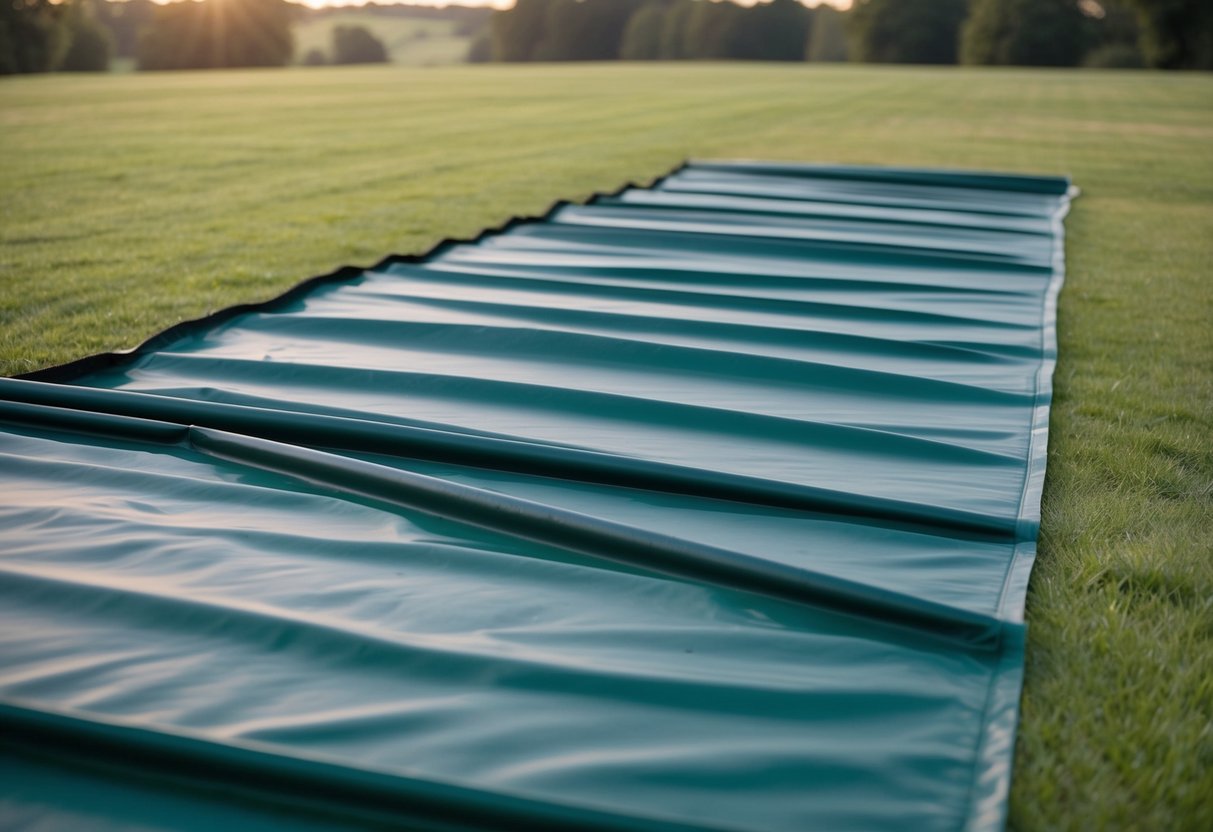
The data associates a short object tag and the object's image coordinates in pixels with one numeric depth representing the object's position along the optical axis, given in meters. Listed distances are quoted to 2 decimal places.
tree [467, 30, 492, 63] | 67.12
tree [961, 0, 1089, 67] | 46.66
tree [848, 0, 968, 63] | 53.06
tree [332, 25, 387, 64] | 61.56
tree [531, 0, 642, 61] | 63.53
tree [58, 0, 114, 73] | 43.25
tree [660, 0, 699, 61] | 61.52
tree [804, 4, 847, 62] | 63.69
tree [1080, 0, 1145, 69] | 45.22
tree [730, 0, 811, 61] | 59.91
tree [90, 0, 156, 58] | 56.94
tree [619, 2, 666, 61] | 62.31
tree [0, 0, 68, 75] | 35.41
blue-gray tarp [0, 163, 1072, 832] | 1.38
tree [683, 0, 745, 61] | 59.69
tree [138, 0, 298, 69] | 48.12
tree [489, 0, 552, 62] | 64.75
